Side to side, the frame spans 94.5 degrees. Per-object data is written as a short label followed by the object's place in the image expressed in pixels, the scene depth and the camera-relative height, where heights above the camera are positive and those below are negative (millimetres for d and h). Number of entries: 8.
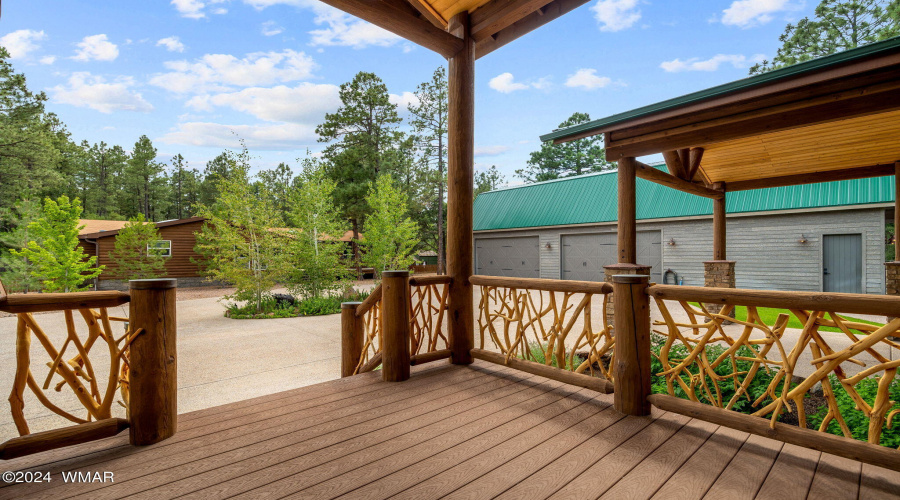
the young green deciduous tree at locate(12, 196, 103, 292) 12586 +108
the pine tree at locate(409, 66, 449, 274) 23844 +7492
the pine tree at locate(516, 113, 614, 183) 31531 +7055
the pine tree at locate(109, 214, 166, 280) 15641 +28
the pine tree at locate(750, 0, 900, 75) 17469 +9945
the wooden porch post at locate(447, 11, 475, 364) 3809 +594
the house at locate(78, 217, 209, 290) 17141 +164
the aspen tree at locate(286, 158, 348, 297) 12195 +189
